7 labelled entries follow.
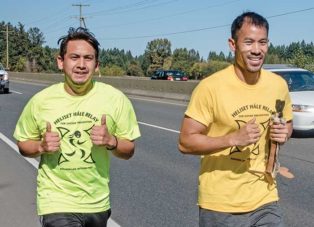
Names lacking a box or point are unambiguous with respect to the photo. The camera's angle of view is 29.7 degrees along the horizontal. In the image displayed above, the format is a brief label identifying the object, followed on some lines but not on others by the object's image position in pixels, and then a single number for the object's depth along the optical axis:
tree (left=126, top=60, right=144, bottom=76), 135.65
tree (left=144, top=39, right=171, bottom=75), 140.00
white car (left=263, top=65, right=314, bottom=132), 12.53
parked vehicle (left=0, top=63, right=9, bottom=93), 32.33
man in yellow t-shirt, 3.30
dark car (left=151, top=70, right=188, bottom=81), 51.54
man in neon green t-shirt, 3.38
